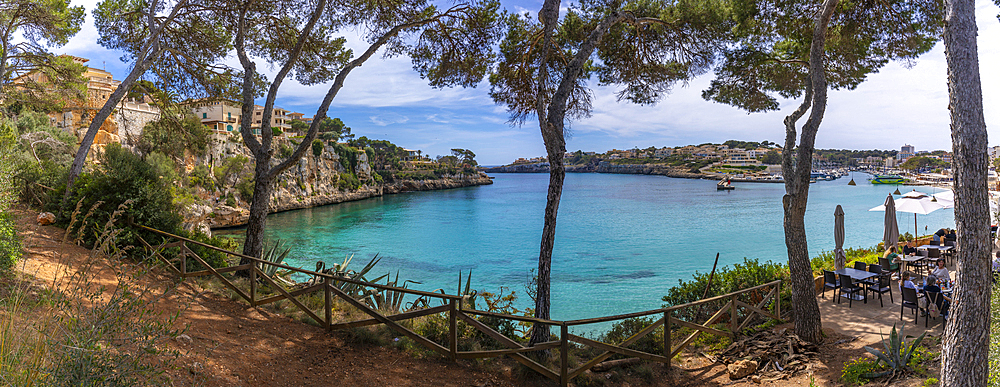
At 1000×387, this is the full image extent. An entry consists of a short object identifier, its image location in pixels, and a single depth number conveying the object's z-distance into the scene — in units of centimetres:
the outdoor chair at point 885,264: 984
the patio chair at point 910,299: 731
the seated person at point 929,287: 718
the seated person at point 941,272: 817
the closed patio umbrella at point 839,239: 1005
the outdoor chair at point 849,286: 844
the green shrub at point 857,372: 509
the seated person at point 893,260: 1007
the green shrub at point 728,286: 821
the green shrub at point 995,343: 398
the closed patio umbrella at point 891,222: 1172
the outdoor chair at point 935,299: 712
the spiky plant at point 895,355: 500
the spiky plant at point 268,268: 883
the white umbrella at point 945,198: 1271
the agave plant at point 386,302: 694
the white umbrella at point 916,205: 1189
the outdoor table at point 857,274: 863
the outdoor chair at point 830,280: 891
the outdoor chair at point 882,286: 866
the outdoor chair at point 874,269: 908
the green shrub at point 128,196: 799
